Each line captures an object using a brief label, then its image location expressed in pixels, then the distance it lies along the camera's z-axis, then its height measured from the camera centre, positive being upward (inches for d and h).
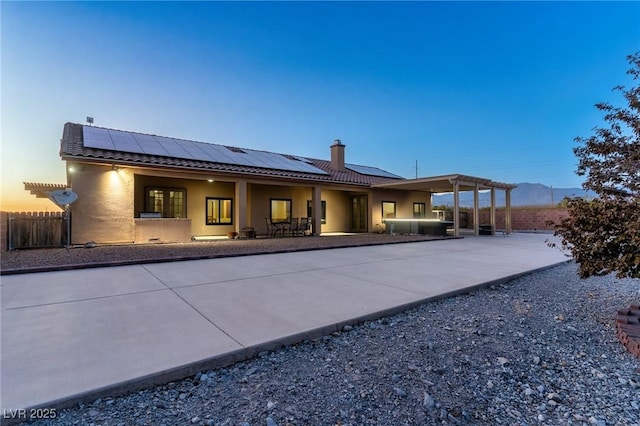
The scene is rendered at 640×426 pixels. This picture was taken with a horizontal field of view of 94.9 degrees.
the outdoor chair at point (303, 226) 528.8 -13.7
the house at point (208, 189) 359.3 +52.1
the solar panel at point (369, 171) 758.5 +128.9
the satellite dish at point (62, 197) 319.9 +26.7
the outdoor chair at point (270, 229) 524.2 -18.6
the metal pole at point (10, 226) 322.8 -4.8
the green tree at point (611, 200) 114.6 +6.6
